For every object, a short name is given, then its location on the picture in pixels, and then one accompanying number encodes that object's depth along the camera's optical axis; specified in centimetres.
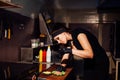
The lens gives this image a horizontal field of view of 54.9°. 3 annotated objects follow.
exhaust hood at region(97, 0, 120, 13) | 300
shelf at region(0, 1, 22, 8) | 122
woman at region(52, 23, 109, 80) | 141
